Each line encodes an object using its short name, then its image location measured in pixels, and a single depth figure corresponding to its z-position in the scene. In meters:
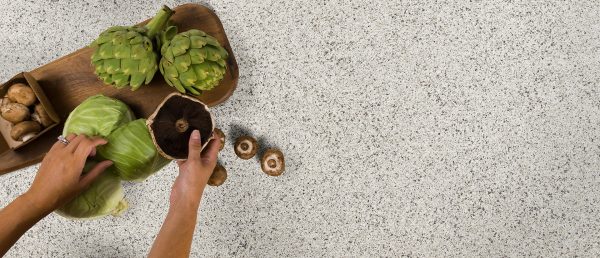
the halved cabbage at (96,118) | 0.78
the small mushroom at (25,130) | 0.81
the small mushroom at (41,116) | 0.83
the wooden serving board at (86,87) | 0.86
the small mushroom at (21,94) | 0.80
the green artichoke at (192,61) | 0.74
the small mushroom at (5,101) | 0.81
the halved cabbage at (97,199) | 0.79
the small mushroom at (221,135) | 0.93
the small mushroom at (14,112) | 0.80
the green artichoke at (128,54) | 0.74
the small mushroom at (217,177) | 0.94
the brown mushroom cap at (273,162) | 0.94
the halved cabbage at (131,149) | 0.77
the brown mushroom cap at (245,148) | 0.94
